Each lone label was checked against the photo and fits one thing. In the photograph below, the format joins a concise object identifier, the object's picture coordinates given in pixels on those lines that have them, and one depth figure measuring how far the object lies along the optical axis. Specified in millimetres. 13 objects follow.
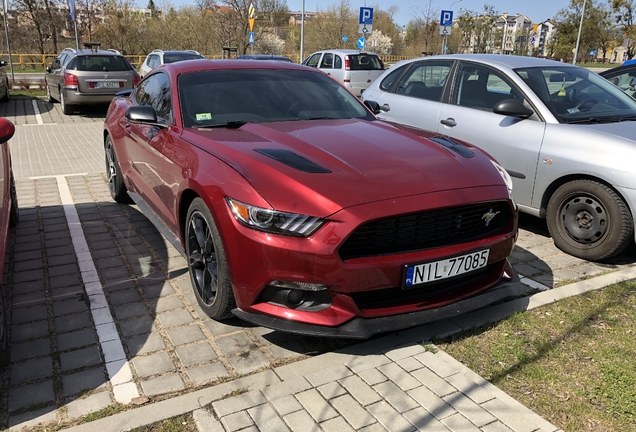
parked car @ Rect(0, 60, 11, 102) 15695
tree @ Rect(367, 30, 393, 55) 57456
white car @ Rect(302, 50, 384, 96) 17703
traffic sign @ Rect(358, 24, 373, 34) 21444
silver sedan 4430
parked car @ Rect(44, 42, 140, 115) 13461
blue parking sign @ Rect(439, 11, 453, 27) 22641
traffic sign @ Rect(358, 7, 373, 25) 21544
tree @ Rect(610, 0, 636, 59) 51709
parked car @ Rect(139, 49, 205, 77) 16250
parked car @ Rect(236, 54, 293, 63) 17242
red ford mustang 2801
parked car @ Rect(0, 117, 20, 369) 2857
